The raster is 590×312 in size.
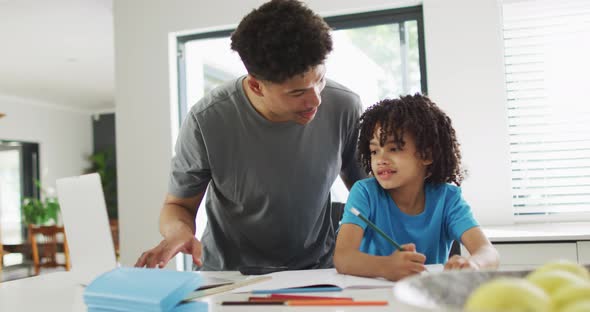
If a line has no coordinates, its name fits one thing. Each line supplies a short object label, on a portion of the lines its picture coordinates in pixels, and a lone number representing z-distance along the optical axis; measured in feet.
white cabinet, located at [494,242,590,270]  7.36
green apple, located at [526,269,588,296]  1.63
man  4.99
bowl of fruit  1.36
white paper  3.44
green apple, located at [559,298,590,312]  1.31
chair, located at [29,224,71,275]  22.63
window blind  10.13
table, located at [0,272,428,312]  2.92
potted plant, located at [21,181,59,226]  26.73
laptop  4.24
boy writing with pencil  4.29
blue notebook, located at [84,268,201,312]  2.74
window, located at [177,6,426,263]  11.41
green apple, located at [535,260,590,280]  1.86
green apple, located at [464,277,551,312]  1.35
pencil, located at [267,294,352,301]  3.04
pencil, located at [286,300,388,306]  2.87
